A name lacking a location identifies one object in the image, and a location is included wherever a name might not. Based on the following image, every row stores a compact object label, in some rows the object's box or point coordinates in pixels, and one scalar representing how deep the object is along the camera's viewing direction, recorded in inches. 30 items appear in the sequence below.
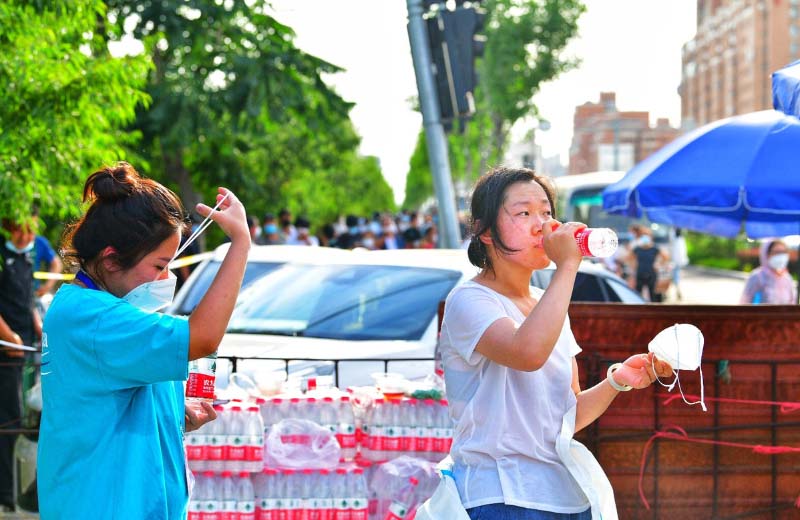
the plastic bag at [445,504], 119.0
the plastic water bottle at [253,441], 186.2
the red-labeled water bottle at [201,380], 132.5
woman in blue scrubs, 102.1
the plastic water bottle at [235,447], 185.8
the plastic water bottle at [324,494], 188.7
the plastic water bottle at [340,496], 188.7
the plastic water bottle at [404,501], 184.6
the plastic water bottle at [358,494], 189.2
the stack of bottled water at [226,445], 185.3
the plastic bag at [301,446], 188.2
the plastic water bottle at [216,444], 184.9
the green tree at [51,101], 275.7
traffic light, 363.3
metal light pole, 372.8
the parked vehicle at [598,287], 329.4
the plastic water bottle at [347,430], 194.5
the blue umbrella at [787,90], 188.7
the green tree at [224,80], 544.7
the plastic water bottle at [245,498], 185.9
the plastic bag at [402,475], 187.5
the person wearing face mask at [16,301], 293.7
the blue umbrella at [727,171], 271.0
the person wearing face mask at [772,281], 464.4
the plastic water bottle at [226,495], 185.6
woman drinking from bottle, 116.5
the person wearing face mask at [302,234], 782.5
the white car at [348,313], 254.7
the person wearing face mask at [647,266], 879.1
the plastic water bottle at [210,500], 185.6
